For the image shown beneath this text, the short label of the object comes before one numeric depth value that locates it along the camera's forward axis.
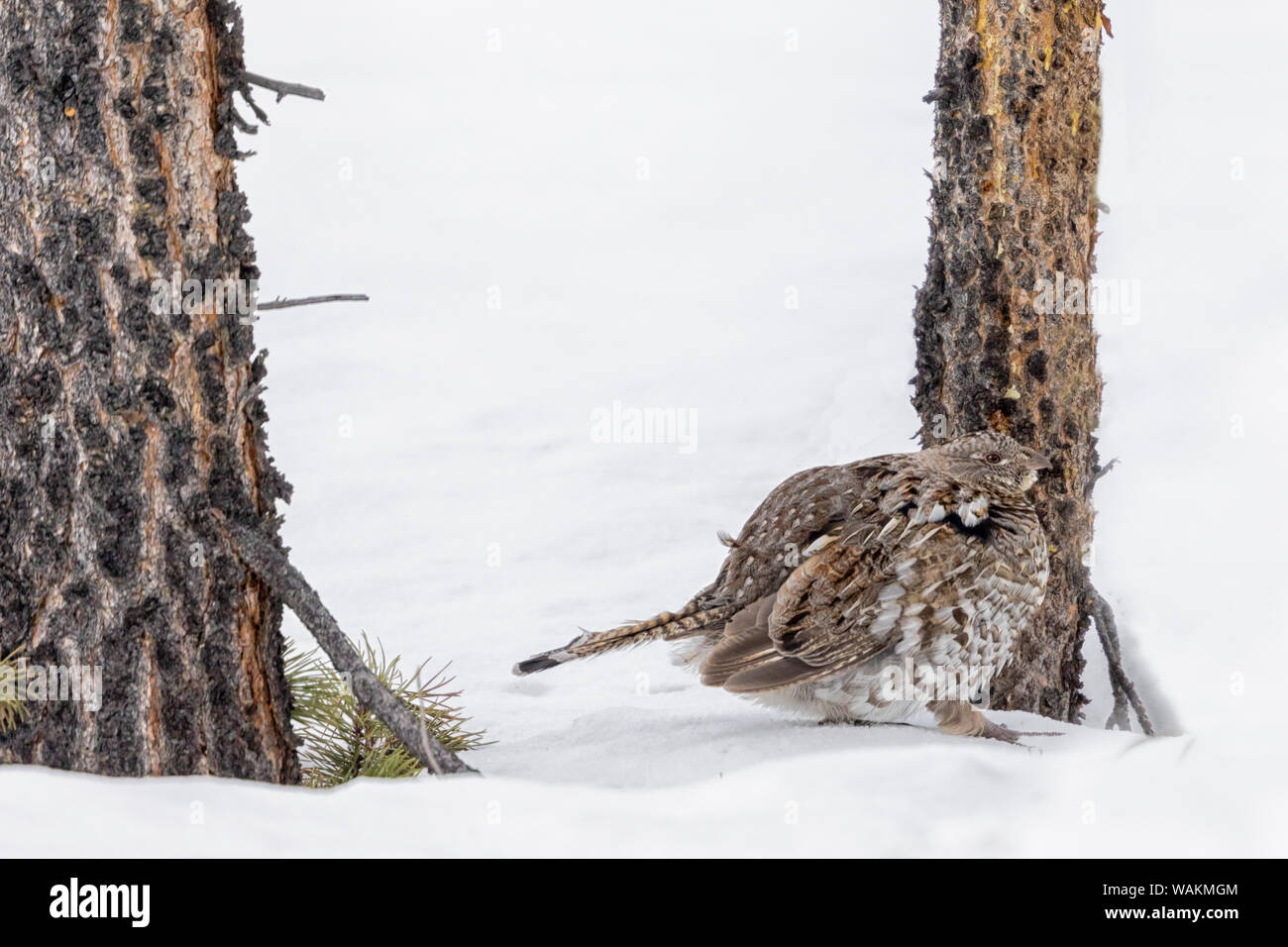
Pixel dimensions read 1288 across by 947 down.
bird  3.98
